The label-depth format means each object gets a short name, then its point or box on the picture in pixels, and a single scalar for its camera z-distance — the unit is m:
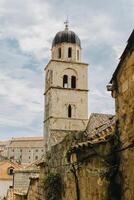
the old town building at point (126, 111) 7.71
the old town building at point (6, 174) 58.58
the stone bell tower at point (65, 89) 54.81
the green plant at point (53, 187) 11.65
